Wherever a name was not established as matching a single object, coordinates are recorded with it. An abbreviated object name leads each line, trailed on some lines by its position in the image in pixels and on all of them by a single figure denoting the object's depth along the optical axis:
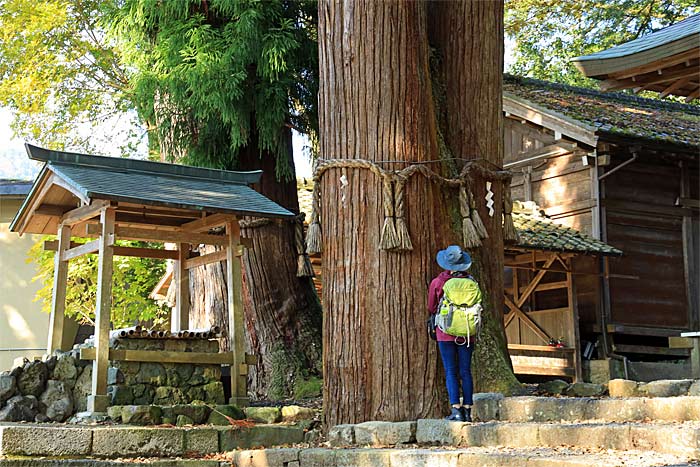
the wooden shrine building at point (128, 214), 10.09
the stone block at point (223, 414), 10.30
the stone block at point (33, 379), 10.19
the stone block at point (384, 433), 7.68
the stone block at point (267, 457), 7.97
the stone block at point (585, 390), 8.98
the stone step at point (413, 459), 5.39
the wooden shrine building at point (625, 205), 16.95
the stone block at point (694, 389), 6.98
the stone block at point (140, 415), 9.67
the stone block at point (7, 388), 10.07
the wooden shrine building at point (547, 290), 15.87
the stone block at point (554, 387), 9.46
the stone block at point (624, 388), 7.73
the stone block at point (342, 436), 8.12
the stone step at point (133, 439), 8.72
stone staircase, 5.71
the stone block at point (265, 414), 10.22
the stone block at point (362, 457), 6.92
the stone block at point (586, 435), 5.91
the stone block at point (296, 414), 10.27
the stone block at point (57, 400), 10.15
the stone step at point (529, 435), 5.52
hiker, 7.91
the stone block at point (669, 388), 7.28
